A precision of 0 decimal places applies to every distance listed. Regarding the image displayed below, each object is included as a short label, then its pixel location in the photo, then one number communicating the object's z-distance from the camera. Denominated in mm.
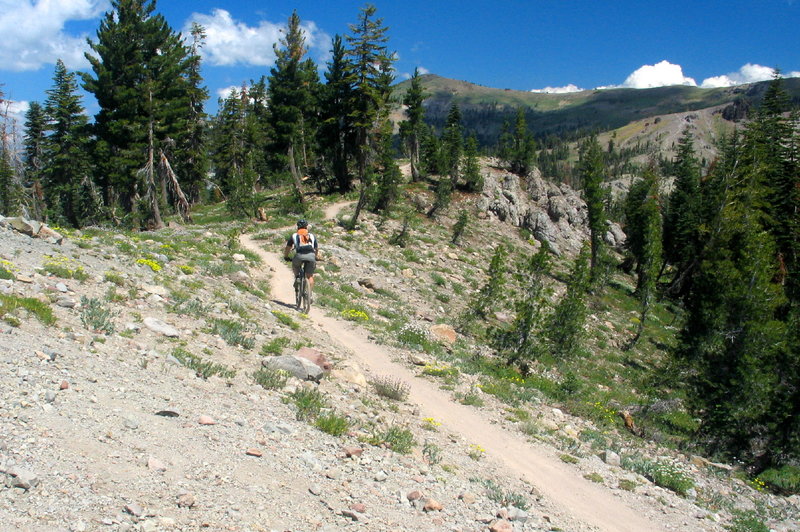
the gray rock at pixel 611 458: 9789
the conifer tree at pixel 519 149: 55281
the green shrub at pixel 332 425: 7079
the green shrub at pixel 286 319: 12578
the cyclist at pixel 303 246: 13891
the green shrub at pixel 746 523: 8273
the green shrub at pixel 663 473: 9250
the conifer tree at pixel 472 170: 47969
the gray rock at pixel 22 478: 3967
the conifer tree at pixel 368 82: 34625
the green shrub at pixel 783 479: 11406
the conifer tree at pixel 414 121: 50956
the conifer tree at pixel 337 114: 38500
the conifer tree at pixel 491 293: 20312
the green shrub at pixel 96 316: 8023
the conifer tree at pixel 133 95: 26312
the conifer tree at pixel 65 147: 40406
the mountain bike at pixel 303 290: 14617
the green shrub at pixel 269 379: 8125
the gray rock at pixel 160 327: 8883
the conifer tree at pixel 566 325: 18016
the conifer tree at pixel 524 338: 15266
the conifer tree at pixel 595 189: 37375
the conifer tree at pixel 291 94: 41762
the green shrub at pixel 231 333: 9742
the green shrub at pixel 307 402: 7384
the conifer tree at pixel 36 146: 44844
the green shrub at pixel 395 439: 7246
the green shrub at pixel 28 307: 7367
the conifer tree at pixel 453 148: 47312
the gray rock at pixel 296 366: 8969
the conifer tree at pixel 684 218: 43469
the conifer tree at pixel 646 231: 29703
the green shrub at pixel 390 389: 9797
